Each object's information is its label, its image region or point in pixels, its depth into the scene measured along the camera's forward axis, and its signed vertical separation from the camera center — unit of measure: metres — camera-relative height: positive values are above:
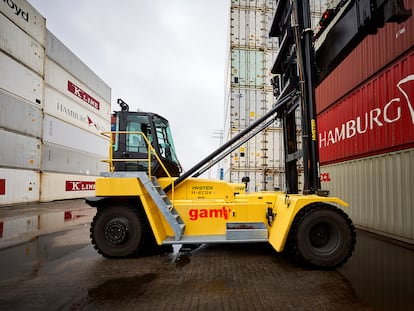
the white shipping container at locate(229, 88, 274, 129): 13.29 +3.77
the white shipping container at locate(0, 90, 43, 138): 13.21 +3.35
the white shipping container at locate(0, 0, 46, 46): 13.57 +9.26
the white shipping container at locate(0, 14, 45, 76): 13.38 +7.53
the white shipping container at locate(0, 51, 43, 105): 13.38 +5.44
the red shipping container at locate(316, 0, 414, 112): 5.79 +3.24
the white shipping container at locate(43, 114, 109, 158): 16.94 +2.89
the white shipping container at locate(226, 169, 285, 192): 12.91 -0.21
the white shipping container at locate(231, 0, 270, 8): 13.46 +9.31
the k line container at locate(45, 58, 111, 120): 17.41 +6.89
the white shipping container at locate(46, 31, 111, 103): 17.48 +8.84
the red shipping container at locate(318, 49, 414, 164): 5.63 +1.57
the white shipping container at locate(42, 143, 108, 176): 16.64 +0.95
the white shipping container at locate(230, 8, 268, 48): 13.43 +7.97
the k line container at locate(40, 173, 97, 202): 16.41 -0.98
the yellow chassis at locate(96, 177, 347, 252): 4.70 -0.73
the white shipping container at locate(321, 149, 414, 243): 5.57 -0.44
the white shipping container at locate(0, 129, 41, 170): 13.09 +1.29
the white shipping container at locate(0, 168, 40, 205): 13.15 -0.74
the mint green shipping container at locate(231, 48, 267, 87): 13.49 +5.82
